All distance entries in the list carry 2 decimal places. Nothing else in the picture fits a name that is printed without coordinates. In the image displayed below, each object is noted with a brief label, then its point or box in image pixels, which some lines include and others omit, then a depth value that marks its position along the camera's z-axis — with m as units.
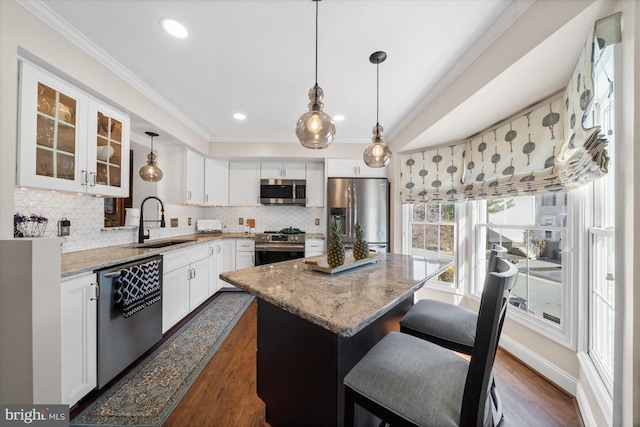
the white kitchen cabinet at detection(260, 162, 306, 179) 4.09
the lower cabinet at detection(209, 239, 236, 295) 3.46
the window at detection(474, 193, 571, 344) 1.85
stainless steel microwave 4.02
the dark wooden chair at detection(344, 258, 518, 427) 0.71
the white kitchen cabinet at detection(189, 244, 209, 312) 2.90
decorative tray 1.35
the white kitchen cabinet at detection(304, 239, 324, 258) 3.84
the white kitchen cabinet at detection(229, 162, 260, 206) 4.11
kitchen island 0.87
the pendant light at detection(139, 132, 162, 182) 2.62
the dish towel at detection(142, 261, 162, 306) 1.96
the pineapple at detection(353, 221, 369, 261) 1.61
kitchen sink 2.50
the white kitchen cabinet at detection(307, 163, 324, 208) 4.09
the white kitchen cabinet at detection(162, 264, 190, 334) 2.38
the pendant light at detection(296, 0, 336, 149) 1.36
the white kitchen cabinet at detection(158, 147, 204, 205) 3.28
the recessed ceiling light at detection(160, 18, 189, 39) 1.50
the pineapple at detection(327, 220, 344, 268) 1.40
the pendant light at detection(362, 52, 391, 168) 1.92
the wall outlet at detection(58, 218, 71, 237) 1.91
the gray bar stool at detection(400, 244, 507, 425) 1.22
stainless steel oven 3.70
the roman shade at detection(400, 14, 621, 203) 1.22
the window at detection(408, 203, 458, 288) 3.02
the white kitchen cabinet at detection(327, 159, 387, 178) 3.76
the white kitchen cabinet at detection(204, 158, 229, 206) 3.76
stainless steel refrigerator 3.49
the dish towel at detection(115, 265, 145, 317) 1.71
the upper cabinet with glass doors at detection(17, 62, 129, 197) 1.41
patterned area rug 1.46
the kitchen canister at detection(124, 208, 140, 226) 2.66
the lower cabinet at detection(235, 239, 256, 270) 3.78
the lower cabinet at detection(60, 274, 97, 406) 1.41
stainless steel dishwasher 1.62
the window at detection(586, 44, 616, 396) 1.36
